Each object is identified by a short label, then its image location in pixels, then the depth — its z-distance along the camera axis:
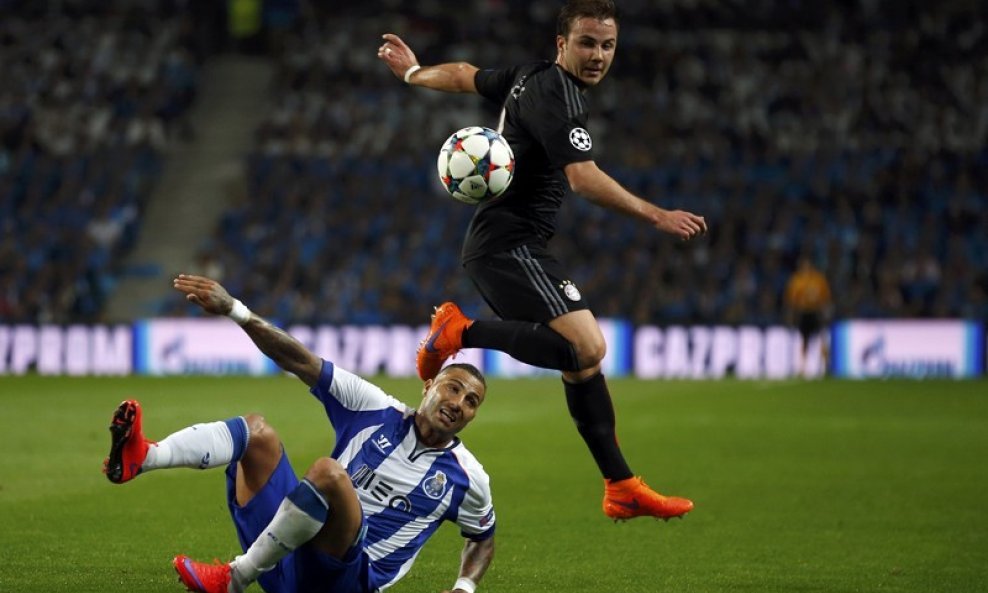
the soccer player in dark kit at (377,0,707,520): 12.60
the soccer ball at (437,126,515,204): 12.56
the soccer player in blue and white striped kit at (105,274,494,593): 10.02
